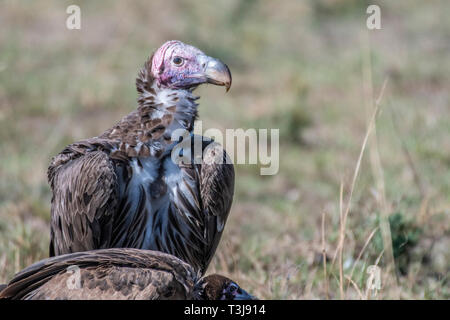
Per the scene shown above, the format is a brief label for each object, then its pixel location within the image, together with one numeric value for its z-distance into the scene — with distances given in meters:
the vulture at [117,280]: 5.87
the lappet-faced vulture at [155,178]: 7.59
